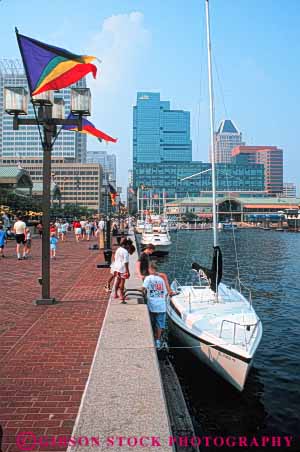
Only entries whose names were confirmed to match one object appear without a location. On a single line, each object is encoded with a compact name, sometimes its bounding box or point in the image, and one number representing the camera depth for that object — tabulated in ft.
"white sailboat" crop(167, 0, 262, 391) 23.47
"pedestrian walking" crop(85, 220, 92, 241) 118.15
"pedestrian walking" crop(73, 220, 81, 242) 105.40
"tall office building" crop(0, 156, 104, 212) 451.53
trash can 53.94
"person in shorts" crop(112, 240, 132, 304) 29.30
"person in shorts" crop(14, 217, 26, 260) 59.21
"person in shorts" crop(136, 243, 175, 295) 27.89
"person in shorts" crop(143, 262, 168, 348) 25.16
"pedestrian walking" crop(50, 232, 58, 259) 63.57
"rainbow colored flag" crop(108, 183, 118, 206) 79.35
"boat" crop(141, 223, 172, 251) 133.59
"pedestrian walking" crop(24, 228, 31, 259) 62.85
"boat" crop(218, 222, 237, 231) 379.51
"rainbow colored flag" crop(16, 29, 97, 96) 26.99
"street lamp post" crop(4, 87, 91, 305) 29.17
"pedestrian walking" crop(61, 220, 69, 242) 109.28
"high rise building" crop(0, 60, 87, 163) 538.47
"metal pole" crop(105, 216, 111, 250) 63.37
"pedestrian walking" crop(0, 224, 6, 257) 61.11
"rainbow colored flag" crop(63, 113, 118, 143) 37.99
